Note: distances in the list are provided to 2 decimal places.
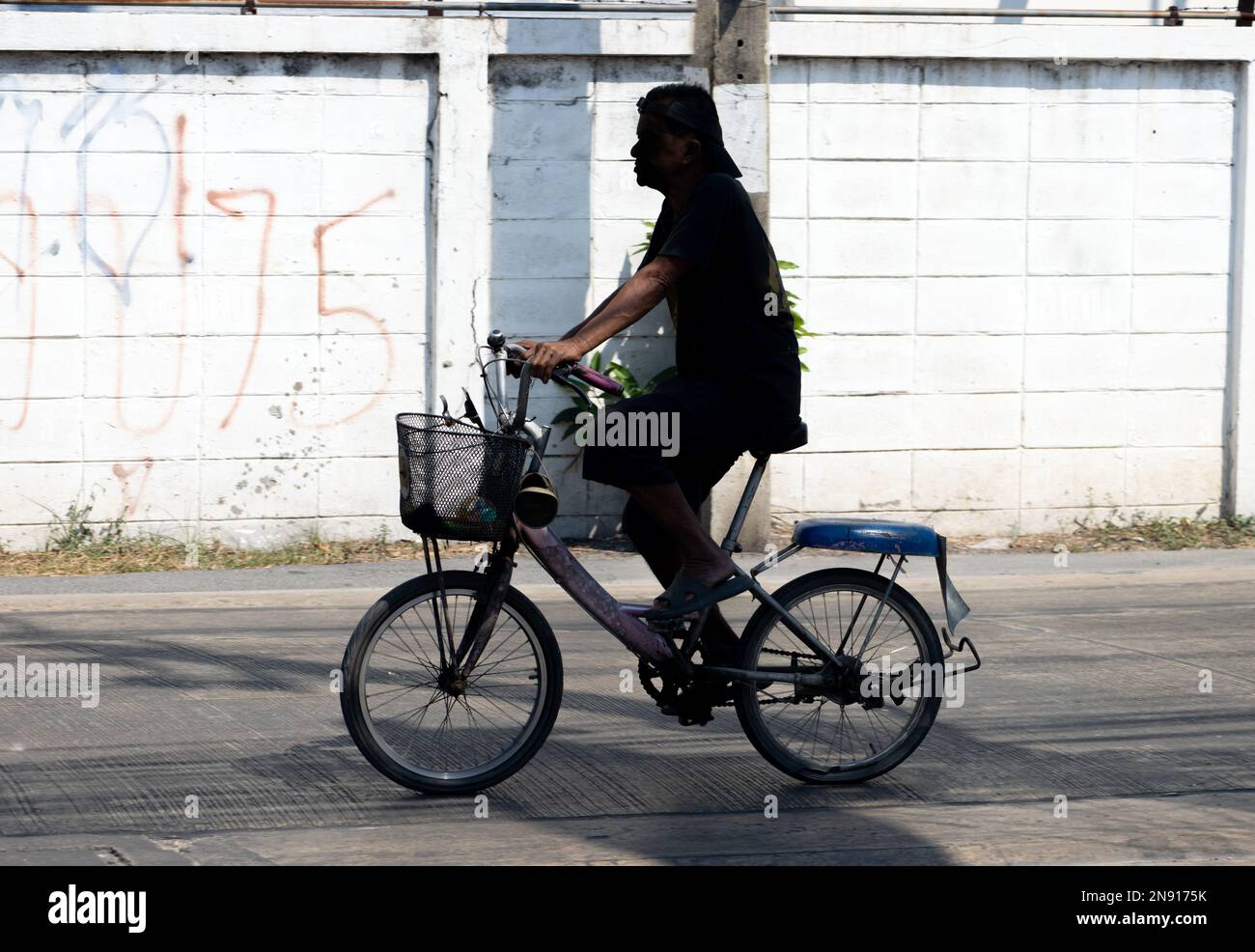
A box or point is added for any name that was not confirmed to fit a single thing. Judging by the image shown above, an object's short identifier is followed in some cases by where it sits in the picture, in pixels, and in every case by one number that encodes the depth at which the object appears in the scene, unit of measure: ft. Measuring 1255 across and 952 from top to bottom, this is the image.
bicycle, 15.70
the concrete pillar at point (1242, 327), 33.71
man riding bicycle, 15.90
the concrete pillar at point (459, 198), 31.19
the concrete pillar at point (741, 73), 30.14
